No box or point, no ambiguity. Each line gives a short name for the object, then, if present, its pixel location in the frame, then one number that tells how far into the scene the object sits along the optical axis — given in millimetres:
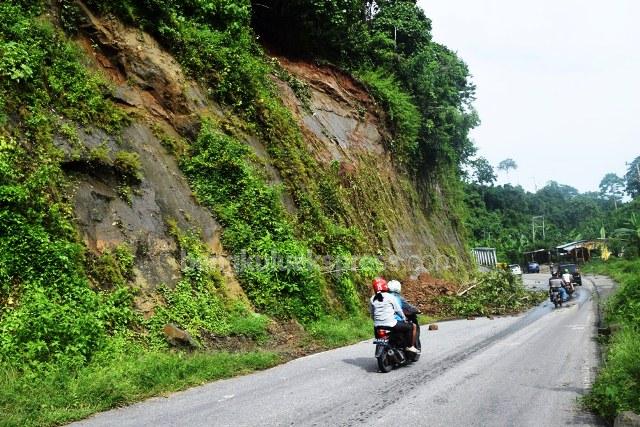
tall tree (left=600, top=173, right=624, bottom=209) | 126175
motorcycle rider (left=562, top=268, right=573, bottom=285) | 28322
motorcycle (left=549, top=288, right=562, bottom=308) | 23844
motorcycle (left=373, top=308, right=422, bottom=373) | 9047
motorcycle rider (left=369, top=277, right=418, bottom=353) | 9531
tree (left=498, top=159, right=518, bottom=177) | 135750
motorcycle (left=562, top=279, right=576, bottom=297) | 27134
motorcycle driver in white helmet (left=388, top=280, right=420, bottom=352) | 10109
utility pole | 85225
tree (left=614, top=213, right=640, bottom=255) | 50312
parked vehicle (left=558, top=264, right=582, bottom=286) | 37597
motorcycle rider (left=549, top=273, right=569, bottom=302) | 24516
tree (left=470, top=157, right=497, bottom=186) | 80688
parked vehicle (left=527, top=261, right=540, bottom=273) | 65938
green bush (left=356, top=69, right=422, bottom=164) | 26250
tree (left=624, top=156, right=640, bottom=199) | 103312
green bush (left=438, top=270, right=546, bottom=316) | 19984
